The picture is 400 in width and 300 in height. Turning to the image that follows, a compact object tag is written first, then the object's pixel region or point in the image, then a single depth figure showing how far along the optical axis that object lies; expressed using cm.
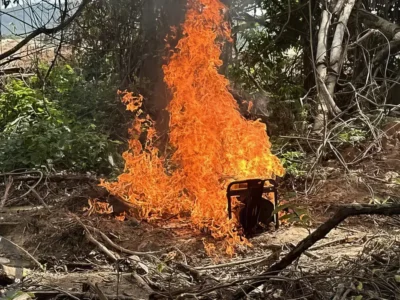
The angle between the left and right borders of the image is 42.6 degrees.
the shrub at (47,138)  771
